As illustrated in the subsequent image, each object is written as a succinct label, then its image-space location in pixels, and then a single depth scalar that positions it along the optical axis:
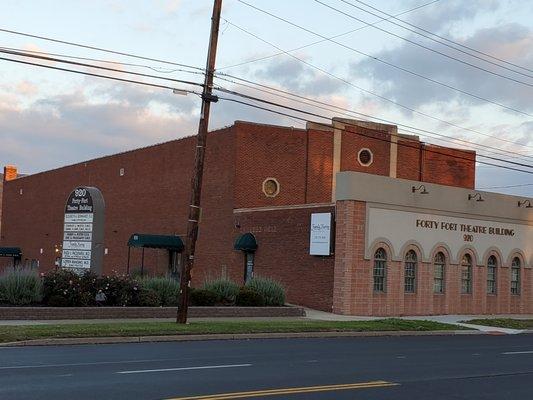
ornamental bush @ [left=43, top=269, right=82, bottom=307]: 24.86
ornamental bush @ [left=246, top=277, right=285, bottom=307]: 29.67
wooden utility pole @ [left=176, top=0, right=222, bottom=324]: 22.39
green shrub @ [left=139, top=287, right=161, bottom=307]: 26.58
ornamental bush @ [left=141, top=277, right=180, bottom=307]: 27.59
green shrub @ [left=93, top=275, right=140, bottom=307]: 26.05
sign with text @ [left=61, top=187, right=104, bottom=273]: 28.25
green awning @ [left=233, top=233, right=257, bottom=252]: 36.06
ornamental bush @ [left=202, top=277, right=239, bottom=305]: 29.00
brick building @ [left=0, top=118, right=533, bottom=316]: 30.89
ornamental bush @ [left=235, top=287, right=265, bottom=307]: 28.95
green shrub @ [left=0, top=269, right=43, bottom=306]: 24.36
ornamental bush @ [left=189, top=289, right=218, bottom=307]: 28.00
